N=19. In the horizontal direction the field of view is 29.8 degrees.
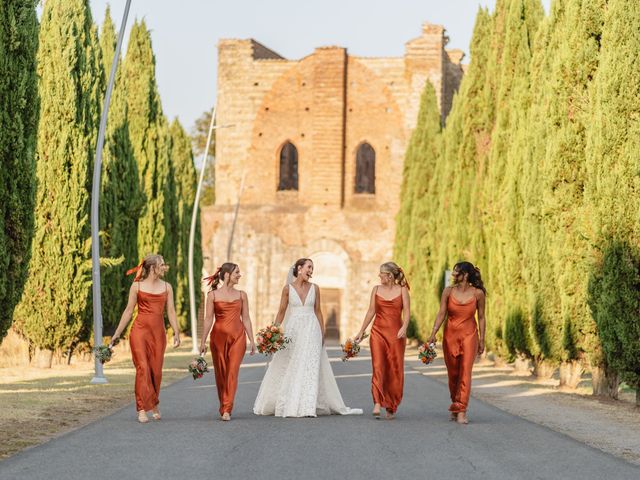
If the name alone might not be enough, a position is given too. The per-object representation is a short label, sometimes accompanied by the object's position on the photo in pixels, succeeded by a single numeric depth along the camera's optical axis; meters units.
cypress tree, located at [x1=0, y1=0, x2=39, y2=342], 14.30
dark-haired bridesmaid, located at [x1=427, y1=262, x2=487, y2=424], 13.61
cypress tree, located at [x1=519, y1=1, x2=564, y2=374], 22.25
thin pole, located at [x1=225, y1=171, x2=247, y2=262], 55.50
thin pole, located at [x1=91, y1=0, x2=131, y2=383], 21.42
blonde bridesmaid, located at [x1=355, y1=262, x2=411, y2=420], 13.82
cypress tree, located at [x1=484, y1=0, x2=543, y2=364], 26.16
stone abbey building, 56.91
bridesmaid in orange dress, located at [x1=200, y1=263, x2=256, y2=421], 13.62
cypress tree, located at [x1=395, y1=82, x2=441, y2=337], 44.06
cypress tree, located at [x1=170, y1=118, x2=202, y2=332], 45.09
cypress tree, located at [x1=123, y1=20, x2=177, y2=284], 36.88
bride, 14.07
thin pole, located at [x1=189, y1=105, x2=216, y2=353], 36.06
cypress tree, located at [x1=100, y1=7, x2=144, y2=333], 27.92
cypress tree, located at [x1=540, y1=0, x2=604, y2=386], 20.27
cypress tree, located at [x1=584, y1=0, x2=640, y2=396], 17.27
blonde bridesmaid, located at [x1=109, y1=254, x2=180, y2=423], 13.21
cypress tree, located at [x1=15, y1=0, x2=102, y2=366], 25.02
